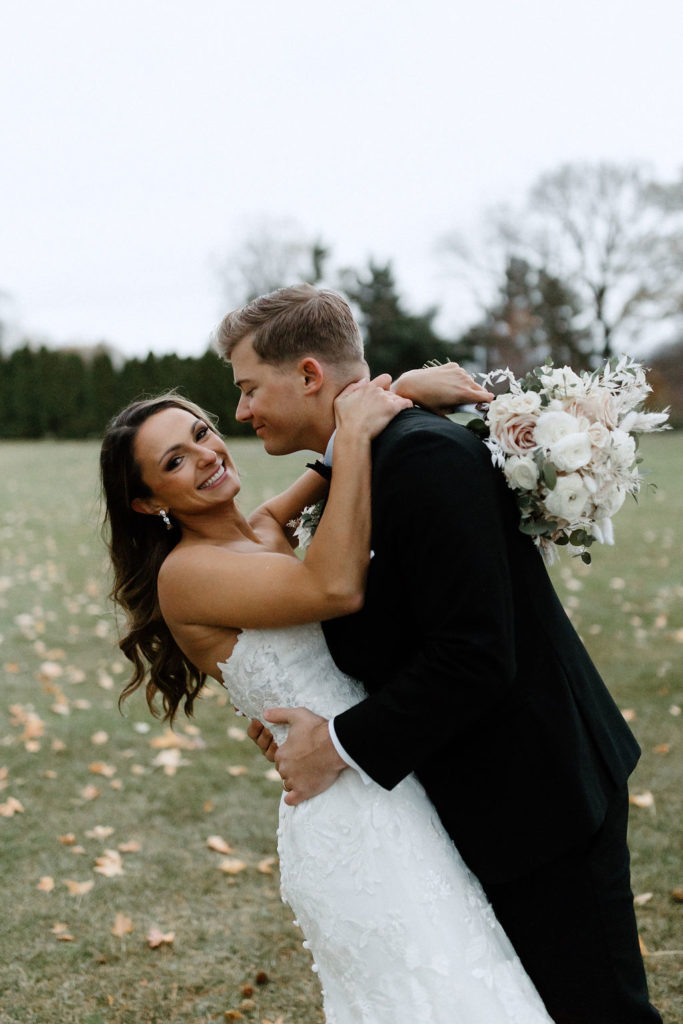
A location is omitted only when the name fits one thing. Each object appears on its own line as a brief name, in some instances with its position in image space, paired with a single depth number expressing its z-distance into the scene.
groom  2.02
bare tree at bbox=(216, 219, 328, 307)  52.06
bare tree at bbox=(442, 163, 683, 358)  44.38
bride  2.21
